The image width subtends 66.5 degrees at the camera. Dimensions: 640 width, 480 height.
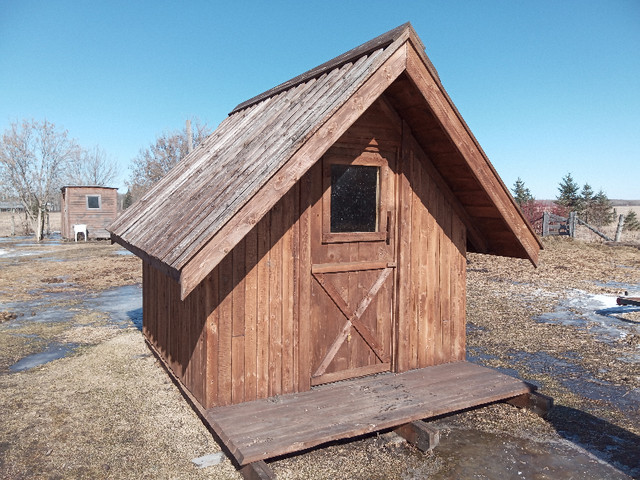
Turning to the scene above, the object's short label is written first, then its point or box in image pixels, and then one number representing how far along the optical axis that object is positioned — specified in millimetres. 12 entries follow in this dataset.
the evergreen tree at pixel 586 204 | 35928
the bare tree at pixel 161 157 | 43844
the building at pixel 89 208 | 34844
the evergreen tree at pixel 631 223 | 37438
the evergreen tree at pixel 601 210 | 36438
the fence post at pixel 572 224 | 27953
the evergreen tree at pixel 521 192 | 44122
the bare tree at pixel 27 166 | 38469
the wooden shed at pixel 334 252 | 4648
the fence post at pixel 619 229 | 27453
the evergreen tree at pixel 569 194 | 39969
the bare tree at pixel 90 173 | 62156
